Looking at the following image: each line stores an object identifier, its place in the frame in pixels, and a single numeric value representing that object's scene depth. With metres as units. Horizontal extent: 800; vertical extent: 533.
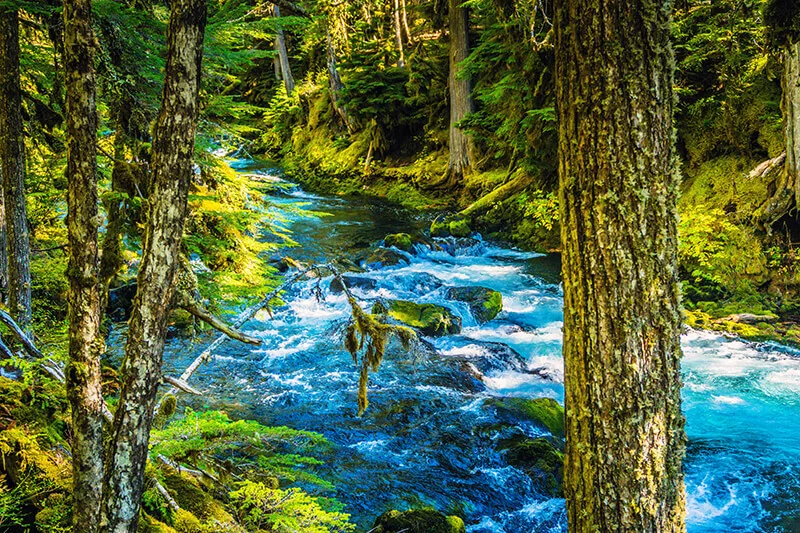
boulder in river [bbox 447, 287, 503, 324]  10.70
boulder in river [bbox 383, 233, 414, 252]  14.39
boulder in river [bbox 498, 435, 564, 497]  6.05
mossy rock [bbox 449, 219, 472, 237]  15.41
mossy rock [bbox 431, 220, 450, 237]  15.44
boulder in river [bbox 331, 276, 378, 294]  12.00
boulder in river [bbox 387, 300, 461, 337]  10.00
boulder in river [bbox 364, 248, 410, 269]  13.45
